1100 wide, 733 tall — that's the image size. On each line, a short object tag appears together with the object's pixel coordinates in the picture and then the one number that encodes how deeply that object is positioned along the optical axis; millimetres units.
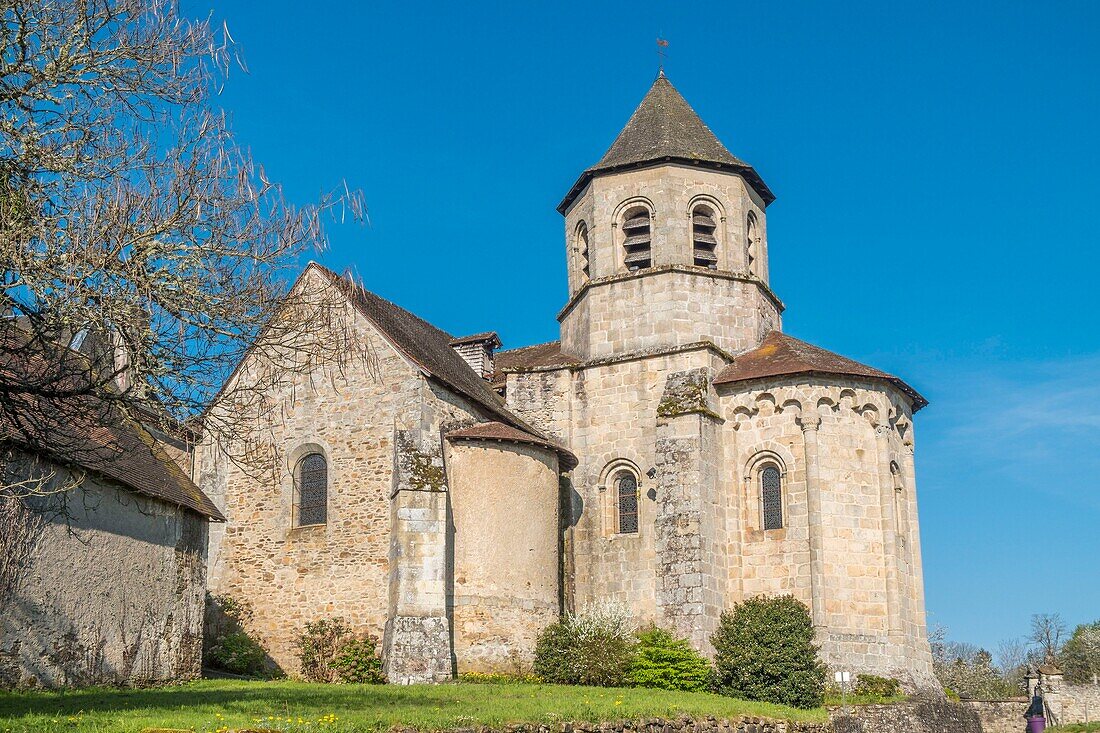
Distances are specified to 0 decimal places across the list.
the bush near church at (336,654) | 24219
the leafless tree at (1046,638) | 61459
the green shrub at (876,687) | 25062
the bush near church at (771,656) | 24109
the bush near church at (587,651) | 24766
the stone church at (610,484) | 25469
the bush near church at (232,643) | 25406
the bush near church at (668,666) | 24703
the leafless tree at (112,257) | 11070
